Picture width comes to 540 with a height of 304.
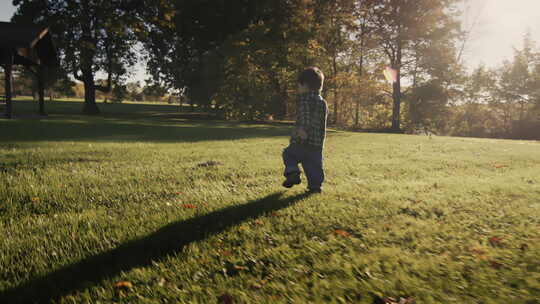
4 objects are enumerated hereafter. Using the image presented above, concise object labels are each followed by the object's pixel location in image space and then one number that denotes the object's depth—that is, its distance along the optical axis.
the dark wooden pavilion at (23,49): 15.63
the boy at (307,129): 4.30
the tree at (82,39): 27.36
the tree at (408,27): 25.09
